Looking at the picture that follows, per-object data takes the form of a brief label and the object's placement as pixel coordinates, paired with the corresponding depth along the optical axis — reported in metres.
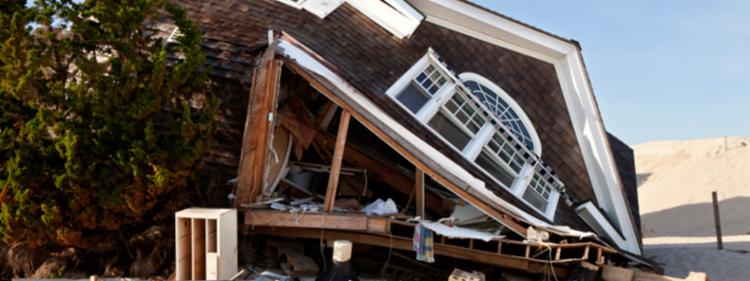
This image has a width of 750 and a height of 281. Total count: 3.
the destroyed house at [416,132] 10.03
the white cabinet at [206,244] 9.25
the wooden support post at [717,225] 18.00
